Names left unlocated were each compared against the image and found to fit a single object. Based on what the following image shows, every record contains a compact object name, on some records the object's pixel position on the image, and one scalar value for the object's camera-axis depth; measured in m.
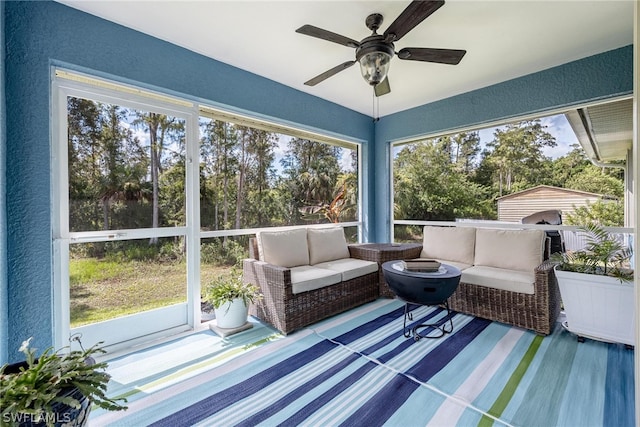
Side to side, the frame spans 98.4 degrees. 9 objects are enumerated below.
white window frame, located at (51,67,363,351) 2.11
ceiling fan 1.90
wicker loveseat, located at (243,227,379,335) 2.65
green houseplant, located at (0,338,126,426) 1.02
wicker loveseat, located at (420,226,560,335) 2.56
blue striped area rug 1.60
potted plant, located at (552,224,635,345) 2.25
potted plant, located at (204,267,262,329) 2.66
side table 3.55
